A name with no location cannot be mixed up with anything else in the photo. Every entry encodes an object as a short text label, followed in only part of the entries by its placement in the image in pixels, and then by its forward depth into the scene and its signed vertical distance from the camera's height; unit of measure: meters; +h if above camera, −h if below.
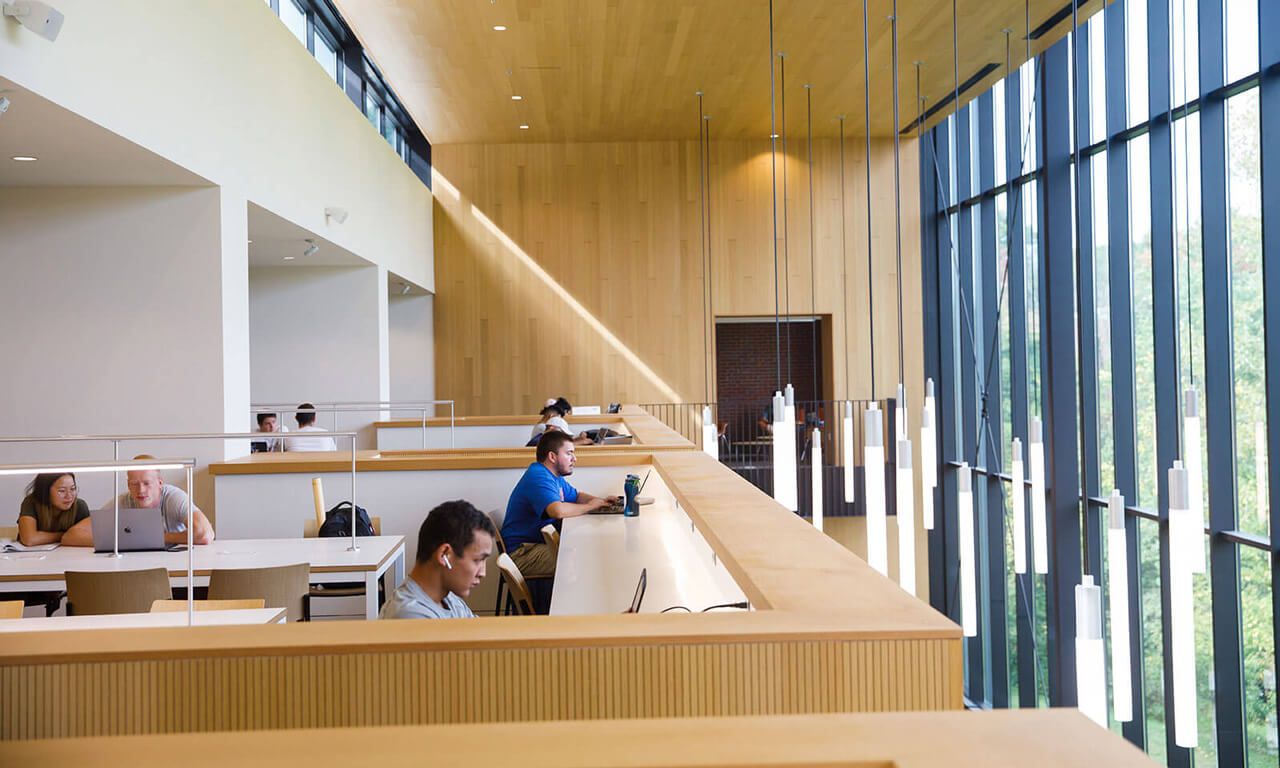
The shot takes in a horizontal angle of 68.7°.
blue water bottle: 4.51 -0.53
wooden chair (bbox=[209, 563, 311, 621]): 3.31 -0.68
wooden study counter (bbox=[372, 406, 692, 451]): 8.46 -0.37
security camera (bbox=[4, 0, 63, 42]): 3.14 +1.31
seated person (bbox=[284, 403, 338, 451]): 6.50 -0.36
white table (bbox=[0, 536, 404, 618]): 3.59 -0.66
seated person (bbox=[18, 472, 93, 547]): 4.09 -0.52
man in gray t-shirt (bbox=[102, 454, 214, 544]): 4.08 -0.48
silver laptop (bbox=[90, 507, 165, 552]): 3.92 -0.56
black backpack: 4.27 -0.60
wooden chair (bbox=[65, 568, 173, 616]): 3.25 -0.67
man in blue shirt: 4.33 -0.52
